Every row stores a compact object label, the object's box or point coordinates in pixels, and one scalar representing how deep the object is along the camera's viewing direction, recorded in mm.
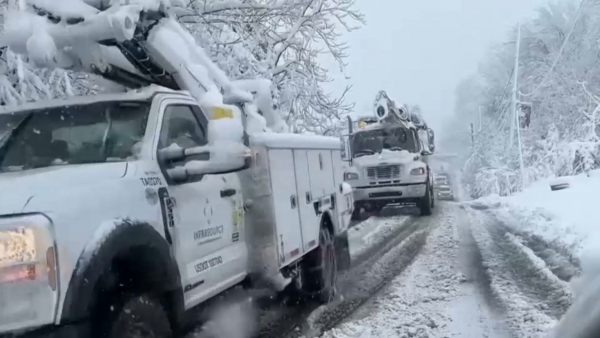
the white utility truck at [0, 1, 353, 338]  3424
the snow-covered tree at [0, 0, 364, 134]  10766
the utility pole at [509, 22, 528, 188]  29659
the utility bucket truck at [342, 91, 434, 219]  18359
